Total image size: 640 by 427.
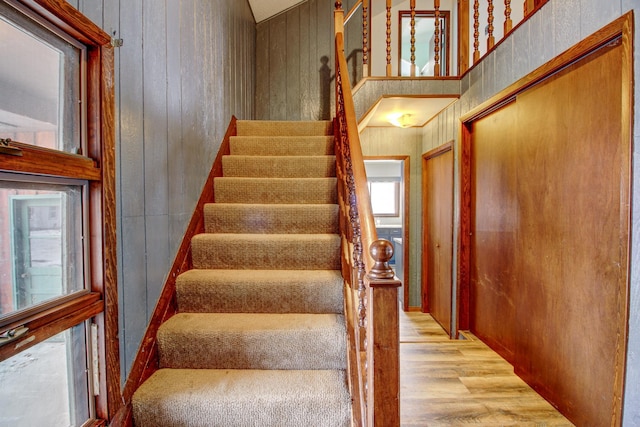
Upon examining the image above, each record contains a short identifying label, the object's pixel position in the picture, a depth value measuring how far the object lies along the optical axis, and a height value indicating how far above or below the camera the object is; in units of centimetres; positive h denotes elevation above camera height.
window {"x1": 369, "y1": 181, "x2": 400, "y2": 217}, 780 +33
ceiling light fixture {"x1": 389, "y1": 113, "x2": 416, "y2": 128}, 347 +100
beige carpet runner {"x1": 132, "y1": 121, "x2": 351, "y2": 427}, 131 -56
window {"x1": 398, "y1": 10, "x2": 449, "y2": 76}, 428 +260
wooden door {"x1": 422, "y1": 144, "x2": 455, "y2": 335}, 336 -29
